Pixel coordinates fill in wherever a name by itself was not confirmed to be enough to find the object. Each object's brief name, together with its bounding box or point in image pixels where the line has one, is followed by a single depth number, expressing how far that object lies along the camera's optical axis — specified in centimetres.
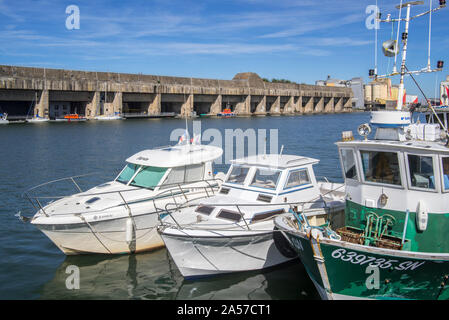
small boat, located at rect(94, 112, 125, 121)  7556
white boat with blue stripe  1100
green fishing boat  864
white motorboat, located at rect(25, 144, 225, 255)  1262
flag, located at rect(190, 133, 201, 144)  1751
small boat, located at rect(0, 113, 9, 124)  6569
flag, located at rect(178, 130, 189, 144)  1720
